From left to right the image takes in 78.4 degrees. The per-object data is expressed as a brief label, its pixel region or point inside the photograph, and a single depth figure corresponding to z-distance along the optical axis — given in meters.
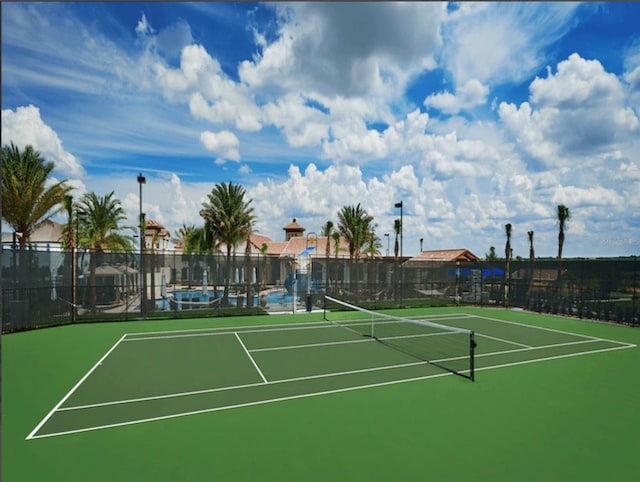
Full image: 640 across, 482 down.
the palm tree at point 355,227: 32.69
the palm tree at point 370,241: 33.62
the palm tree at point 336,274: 21.69
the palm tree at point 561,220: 43.11
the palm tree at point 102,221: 24.36
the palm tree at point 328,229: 43.57
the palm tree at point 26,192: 16.47
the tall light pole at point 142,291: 17.17
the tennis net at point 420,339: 9.99
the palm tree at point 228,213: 25.58
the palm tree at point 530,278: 21.86
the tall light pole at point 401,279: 22.72
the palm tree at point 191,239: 37.90
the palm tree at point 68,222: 20.41
